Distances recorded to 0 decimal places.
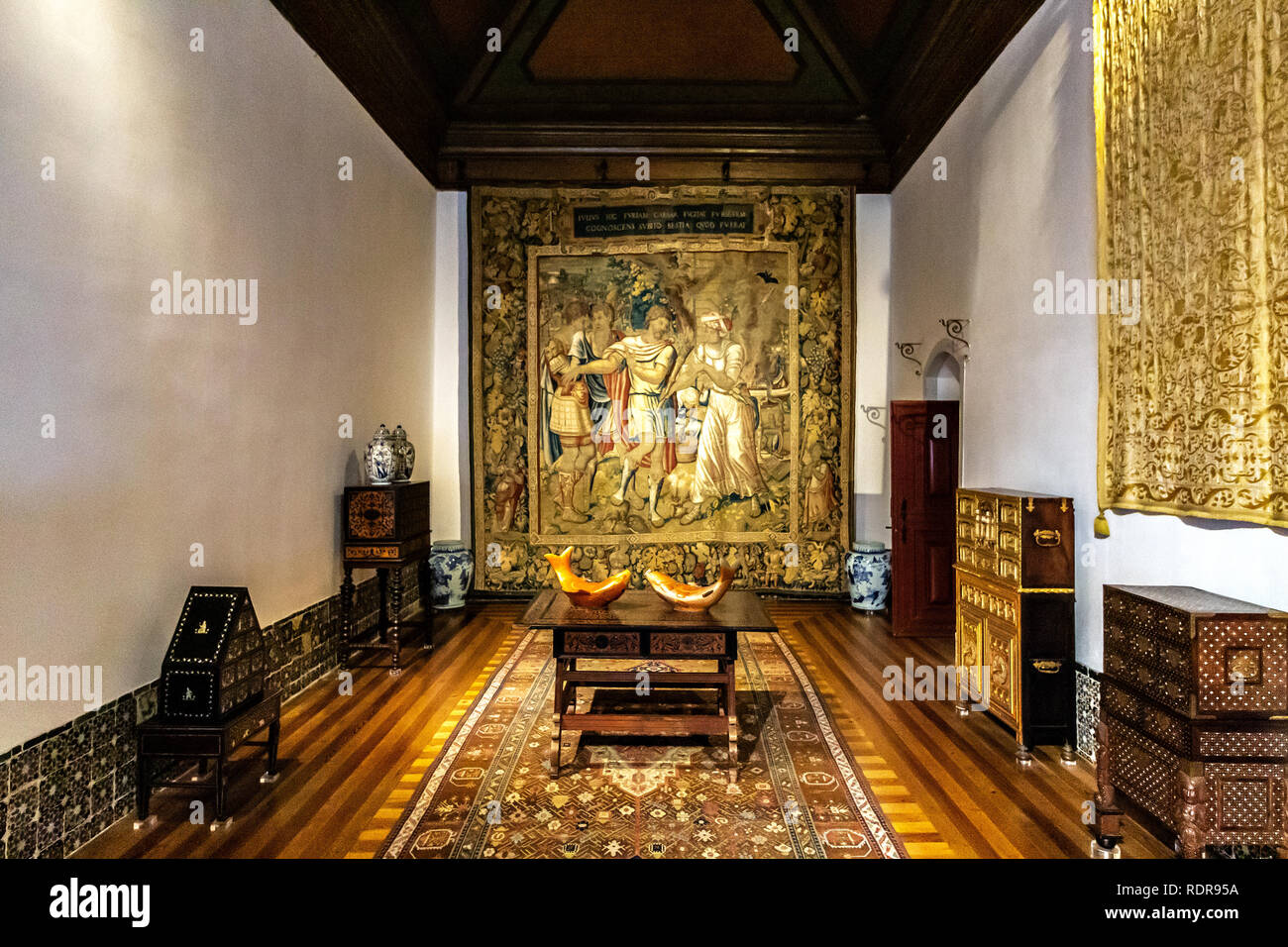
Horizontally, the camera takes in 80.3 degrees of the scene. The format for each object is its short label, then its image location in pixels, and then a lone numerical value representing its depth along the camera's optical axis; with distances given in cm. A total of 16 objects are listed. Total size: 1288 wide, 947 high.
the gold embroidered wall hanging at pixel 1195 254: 314
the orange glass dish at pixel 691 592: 485
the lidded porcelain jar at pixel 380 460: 643
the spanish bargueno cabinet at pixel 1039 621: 456
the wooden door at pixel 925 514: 747
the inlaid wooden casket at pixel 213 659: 370
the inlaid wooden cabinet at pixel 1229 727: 299
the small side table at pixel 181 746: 363
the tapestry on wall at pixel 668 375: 918
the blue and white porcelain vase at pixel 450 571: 850
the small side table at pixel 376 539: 628
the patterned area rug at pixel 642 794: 351
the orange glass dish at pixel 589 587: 485
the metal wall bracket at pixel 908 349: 822
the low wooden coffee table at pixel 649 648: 450
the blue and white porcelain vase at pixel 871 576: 851
